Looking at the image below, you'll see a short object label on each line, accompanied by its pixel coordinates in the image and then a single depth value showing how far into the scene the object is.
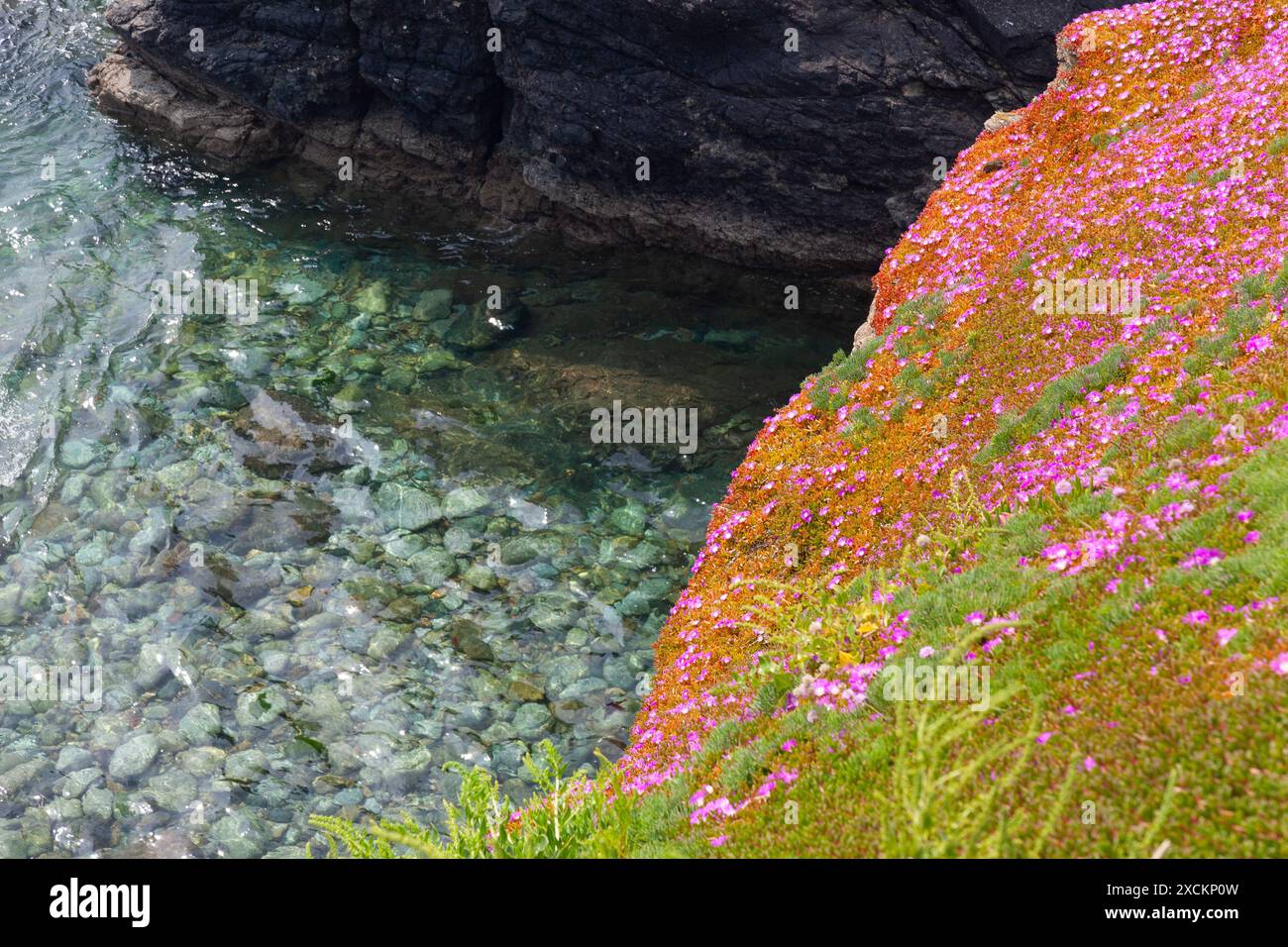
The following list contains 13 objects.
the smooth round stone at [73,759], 13.89
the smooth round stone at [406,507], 17.97
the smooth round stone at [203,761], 13.86
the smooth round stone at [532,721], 14.48
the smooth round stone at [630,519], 17.94
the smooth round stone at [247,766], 13.80
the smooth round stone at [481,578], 16.77
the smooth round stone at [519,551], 17.28
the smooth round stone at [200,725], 14.31
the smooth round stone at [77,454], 19.14
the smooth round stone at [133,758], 13.79
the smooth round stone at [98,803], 13.32
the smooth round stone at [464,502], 18.20
